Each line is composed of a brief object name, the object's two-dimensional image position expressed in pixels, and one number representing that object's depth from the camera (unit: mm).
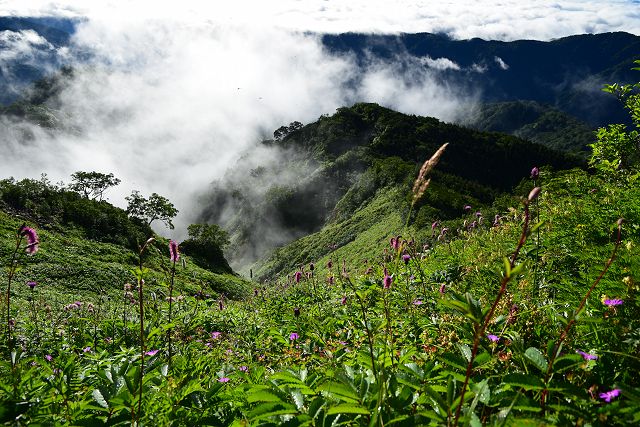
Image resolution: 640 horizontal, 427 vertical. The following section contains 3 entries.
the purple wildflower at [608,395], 1441
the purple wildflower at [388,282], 2770
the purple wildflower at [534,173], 4551
